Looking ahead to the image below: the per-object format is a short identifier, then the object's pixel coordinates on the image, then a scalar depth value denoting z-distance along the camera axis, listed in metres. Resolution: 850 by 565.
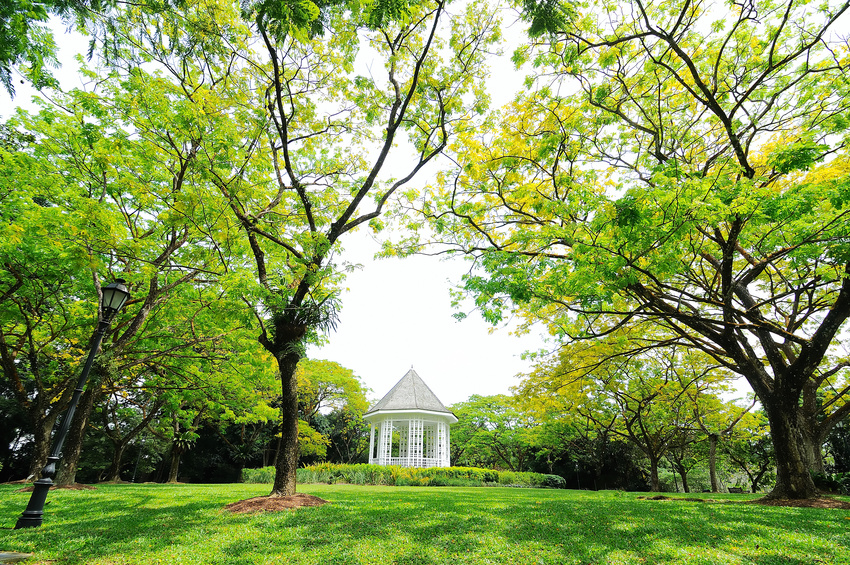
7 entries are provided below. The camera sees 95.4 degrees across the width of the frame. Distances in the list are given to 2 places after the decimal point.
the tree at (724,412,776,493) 23.86
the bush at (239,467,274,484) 17.75
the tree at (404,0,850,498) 5.95
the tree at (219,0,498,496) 7.60
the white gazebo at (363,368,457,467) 22.53
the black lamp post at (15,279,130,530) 5.16
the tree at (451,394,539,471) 32.25
